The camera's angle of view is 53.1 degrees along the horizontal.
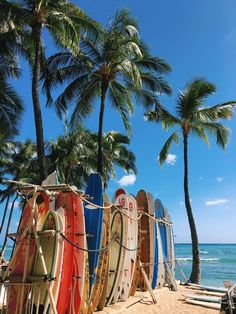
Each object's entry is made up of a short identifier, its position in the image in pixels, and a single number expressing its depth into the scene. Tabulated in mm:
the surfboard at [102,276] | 5013
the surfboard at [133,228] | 6012
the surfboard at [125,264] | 5578
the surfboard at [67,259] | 4198
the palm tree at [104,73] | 8584
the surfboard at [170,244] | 7948
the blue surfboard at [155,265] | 6794
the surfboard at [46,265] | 3674
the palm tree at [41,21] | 7170
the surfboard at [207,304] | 5730
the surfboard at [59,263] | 3888
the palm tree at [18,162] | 17380
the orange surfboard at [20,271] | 3679
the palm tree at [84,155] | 15279
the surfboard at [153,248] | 6716
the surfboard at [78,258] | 4250
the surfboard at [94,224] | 4921
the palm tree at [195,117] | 9691
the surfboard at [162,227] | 7728
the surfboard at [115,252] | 5474
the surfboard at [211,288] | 7379
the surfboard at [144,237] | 6742
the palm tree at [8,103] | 9732
